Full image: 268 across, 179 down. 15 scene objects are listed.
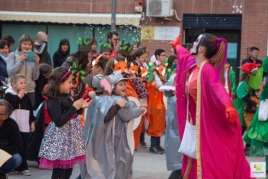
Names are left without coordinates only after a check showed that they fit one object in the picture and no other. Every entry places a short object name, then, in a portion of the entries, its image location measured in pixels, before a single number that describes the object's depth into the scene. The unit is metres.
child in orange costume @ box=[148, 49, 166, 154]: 11.98
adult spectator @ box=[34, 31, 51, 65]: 11.29
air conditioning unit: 18.61
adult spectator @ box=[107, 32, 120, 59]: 11.38
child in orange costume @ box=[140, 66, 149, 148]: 11.13
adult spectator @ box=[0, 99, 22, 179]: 7.88
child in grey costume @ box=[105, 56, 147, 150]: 8.94
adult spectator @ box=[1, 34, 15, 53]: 11.16
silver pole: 15.71
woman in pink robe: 6.74
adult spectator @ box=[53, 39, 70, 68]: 12.24
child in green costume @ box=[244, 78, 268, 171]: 9.66
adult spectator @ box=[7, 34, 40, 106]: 10.16
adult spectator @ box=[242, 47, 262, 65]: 14.32
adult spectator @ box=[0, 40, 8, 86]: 10.24
